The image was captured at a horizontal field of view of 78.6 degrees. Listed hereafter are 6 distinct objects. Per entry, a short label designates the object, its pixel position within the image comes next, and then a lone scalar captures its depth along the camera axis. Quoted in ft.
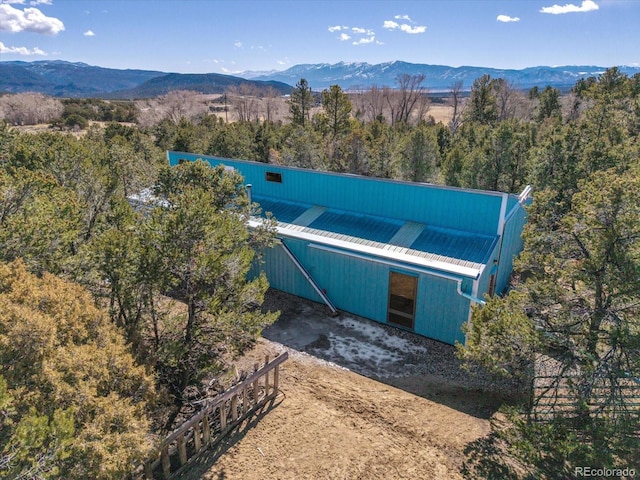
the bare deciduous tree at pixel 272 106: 230.15
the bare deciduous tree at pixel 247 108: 229.86
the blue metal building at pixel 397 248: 35.73
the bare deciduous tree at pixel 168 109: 202.28
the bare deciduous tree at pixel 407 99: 181.78
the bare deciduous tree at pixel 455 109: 154.31
